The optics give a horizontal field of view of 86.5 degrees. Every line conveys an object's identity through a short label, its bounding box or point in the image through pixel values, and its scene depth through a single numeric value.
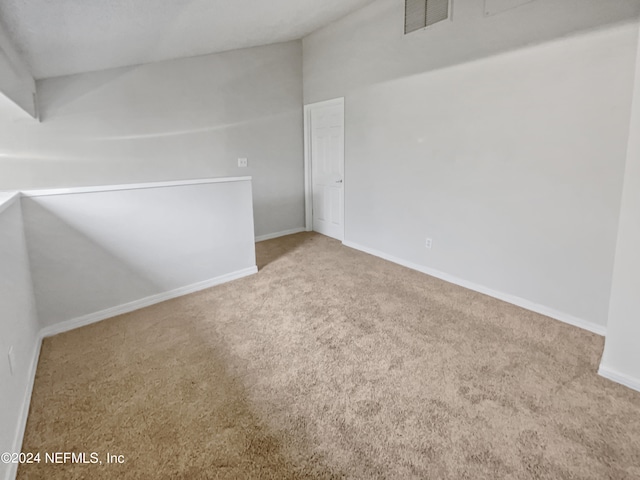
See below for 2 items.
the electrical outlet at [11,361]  1.55
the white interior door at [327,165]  4.70
